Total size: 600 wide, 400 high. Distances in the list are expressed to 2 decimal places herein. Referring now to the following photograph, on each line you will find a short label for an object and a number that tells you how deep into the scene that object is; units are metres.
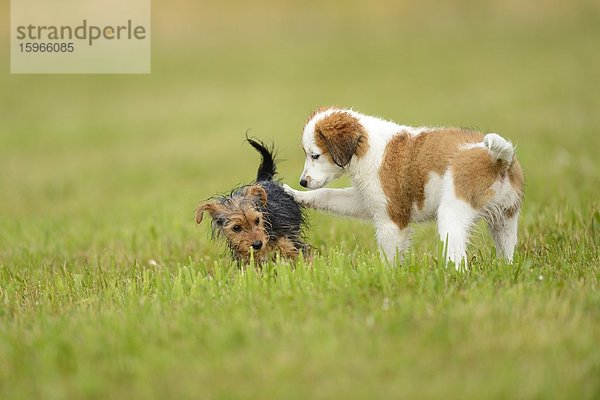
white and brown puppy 13.34
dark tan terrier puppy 15.21
